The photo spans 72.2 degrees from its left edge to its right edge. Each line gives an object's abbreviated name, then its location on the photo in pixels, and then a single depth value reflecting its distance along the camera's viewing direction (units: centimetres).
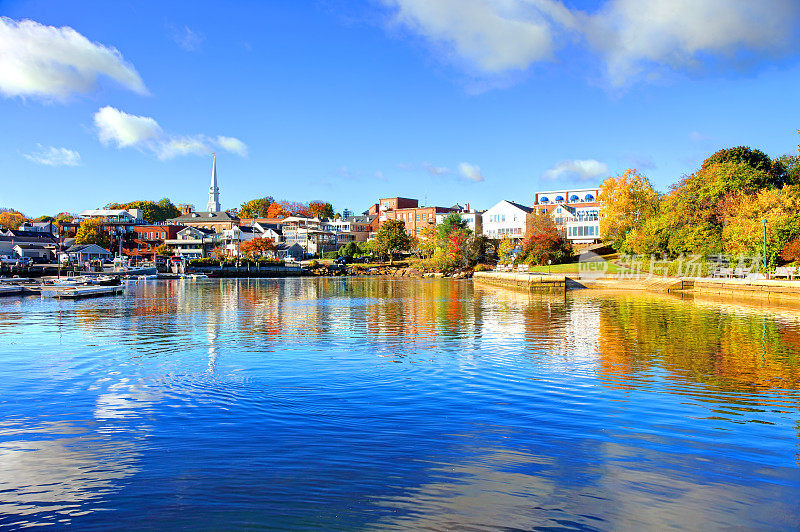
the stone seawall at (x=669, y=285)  3347
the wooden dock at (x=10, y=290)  4894
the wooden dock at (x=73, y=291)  4356
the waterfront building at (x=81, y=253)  9194
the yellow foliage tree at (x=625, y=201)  6288
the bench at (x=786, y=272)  3634
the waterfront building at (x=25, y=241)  9412
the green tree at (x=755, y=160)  5188
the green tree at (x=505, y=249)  7994
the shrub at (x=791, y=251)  3588
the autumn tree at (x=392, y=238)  10369
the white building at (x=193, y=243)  11312
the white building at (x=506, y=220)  9062
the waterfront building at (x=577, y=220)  8475
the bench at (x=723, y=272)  4112
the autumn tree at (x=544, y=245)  6962
